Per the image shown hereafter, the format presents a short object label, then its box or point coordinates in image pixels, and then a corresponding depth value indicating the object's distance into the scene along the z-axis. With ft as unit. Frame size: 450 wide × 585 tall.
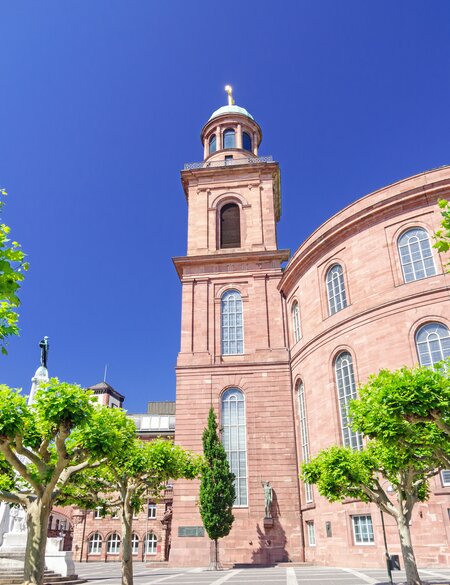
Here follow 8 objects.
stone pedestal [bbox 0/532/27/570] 64.34
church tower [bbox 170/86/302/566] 90.22
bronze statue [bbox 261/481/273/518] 89.66
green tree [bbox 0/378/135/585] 36.91
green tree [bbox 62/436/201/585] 57.16
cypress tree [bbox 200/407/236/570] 84.94
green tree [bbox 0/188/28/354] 25.73
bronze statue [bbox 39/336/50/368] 86.79
